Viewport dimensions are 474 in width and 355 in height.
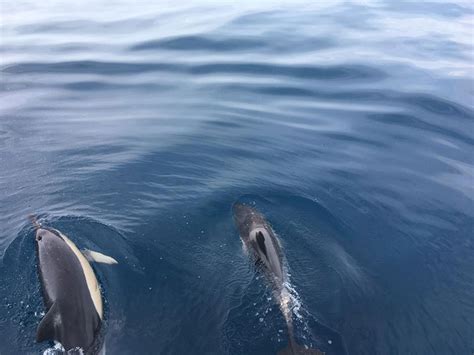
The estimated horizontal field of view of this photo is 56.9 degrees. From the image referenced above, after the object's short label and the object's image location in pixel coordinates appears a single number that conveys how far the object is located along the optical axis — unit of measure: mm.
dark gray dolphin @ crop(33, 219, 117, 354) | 6691
